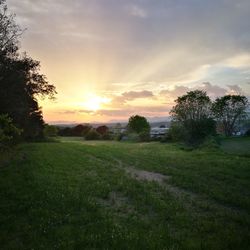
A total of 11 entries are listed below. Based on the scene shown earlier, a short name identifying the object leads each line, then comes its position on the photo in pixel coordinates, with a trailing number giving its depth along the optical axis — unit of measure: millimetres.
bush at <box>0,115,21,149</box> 11237
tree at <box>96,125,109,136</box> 101211
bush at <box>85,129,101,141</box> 85193
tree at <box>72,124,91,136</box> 98589
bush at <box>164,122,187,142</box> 57871
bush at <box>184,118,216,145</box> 56442
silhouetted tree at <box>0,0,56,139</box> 25975
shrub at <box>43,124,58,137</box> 72329
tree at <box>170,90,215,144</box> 57136
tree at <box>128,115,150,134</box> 89277
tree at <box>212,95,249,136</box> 79394
